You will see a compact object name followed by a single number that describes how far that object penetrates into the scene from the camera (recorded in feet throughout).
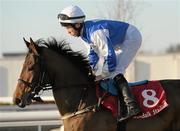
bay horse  32.17
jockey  31.91
